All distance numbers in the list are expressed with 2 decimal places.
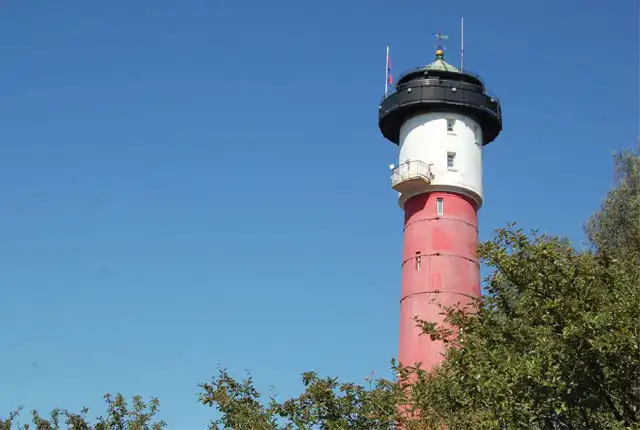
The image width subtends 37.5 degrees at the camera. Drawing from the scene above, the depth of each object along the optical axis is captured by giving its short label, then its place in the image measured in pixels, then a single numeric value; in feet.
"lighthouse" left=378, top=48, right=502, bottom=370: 131.64
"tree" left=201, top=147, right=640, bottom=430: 66.39
